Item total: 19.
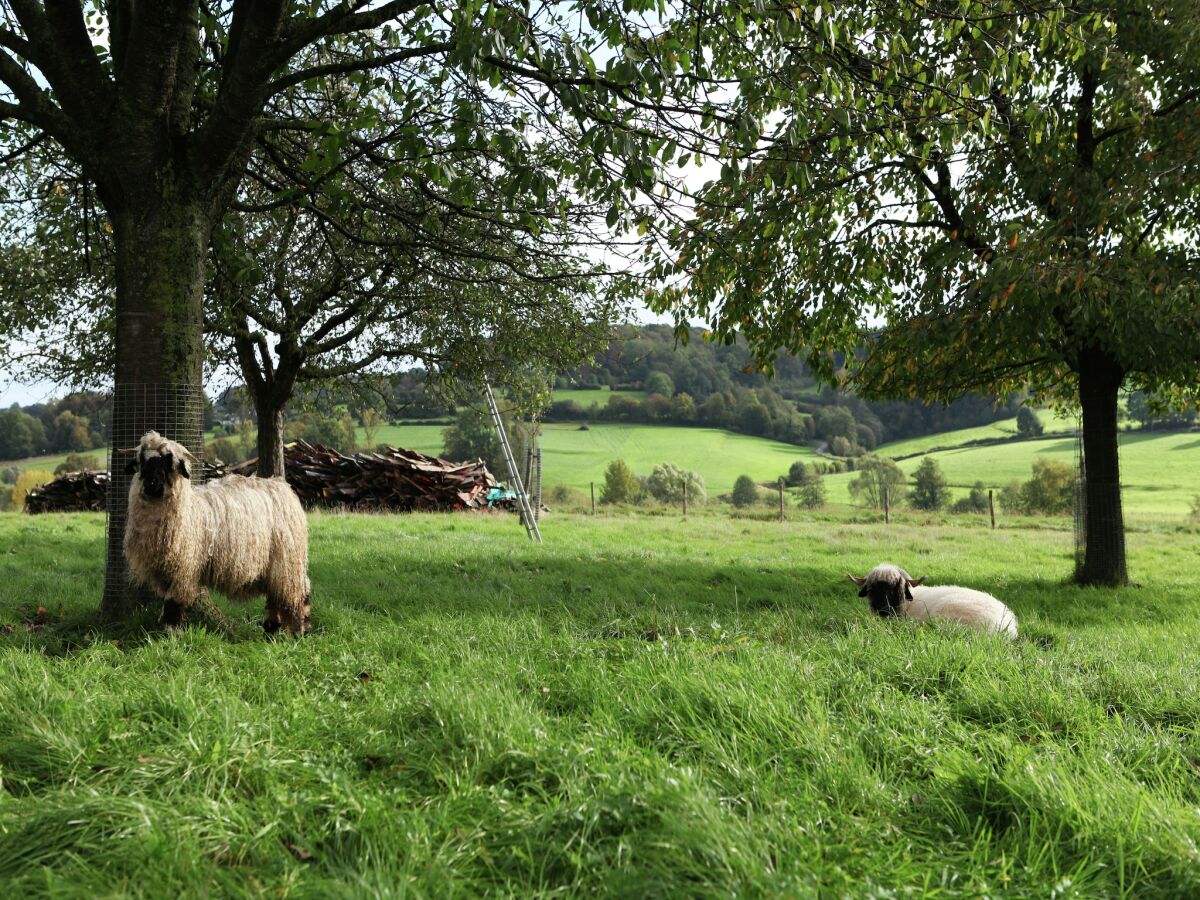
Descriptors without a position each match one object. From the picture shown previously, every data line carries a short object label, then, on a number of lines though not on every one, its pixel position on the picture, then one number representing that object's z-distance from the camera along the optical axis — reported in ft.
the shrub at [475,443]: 145.69
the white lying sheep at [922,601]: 22.31
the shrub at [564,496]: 133.67
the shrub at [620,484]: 155.22
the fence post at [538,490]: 72.93
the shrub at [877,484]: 147.02
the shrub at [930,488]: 146.30
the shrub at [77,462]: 99.36
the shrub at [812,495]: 142.61
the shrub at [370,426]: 115.03
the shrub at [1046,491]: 129.90
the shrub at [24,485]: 95.97
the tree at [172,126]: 19.26
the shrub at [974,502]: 130.62
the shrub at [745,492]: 163.53
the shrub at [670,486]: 157.38
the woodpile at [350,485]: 82.17
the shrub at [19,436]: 169.27
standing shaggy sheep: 16.83
